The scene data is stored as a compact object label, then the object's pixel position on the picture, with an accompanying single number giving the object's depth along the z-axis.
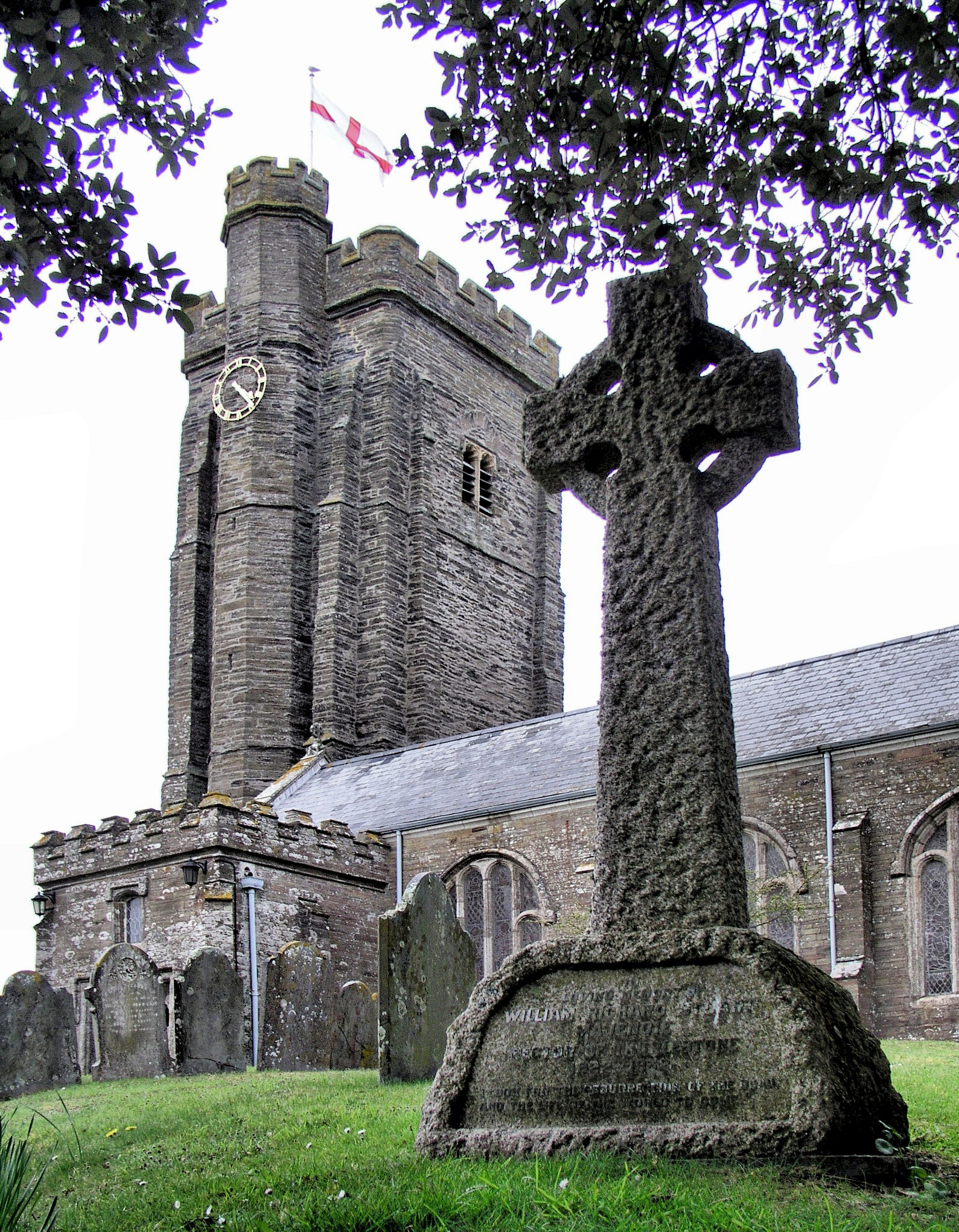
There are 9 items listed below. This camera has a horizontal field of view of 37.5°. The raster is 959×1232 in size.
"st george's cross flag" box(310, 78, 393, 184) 36.34
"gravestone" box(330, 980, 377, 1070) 13.99
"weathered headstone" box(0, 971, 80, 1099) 14.54
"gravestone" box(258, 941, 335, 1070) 13.80
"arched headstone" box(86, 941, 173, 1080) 14.00
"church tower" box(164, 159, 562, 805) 33.91
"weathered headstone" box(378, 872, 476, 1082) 10.96
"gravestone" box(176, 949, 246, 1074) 13.93
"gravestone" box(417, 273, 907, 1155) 5.34
